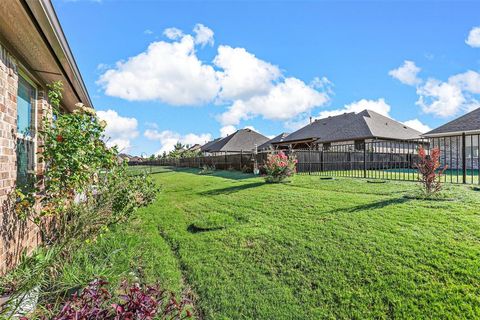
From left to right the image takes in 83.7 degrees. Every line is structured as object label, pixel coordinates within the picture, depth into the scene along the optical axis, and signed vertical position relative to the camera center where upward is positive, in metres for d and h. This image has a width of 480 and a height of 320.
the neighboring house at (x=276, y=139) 32.56 +2.72
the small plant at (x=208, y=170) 18.62 -0.60
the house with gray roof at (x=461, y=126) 16.92 +2.28
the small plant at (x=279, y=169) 10.37 -0.29
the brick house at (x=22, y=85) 2.50 +1.02
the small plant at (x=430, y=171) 5.96 -0.24
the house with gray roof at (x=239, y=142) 36.59 +2.77
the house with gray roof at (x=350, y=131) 23.56 +2.93
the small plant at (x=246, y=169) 15.89 -0.45
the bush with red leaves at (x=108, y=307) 1.89 -1.09
